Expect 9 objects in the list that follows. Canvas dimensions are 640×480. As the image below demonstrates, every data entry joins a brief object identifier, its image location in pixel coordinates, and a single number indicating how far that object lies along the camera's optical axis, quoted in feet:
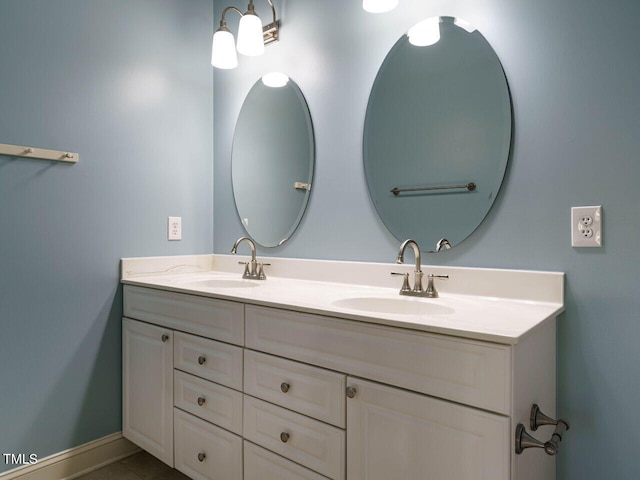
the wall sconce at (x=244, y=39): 5.95
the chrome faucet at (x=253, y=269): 6.28
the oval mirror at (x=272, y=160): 6.19
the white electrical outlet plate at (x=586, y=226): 3.85
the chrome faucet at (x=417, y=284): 4.56
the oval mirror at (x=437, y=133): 4.45
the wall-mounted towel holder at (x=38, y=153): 5.07
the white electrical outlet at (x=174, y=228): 6.83
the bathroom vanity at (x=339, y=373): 2.98
